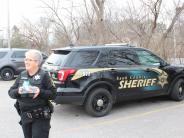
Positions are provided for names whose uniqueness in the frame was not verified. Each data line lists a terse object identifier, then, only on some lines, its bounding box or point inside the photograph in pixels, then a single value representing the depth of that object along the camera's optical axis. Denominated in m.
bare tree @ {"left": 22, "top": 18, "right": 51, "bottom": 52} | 34.22
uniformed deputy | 4.09
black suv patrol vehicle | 7.48
